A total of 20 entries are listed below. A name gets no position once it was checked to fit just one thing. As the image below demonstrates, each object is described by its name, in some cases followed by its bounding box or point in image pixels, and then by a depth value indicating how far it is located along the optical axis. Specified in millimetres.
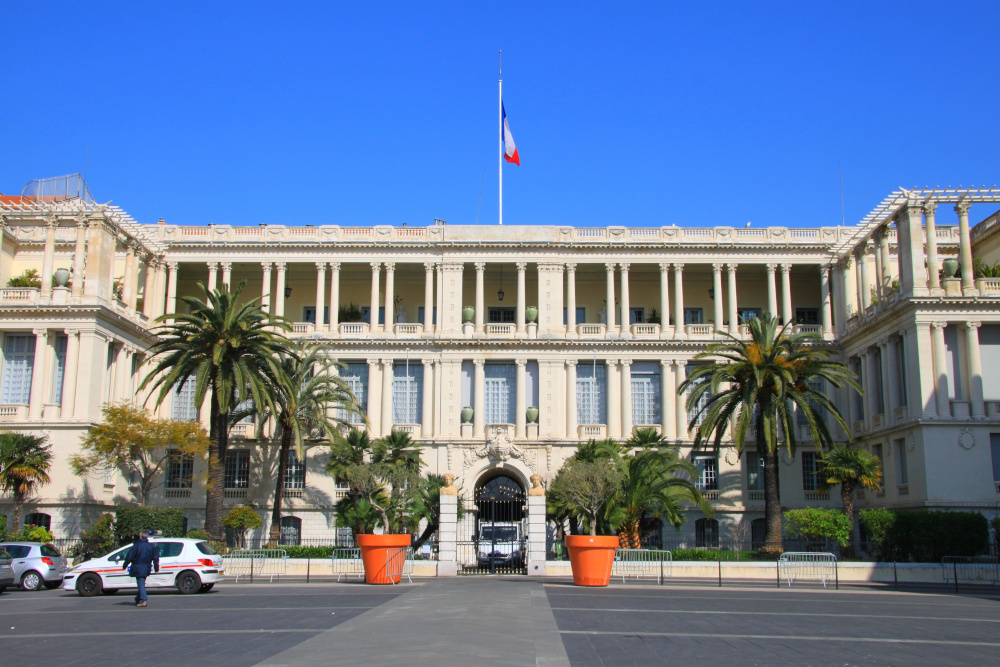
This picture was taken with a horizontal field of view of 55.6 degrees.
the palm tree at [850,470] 42406
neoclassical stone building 47469
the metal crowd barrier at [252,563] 36156
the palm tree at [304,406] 44625
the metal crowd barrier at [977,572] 36156
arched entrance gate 41344
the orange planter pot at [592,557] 30641
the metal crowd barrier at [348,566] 37188
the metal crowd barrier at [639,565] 36562
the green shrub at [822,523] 40812
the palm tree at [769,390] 41219
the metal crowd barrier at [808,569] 35219
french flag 55344
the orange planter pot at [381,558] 32250
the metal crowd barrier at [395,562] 32656
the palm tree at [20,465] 41812
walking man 24242
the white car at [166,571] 28719
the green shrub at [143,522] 42625
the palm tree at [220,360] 39094
